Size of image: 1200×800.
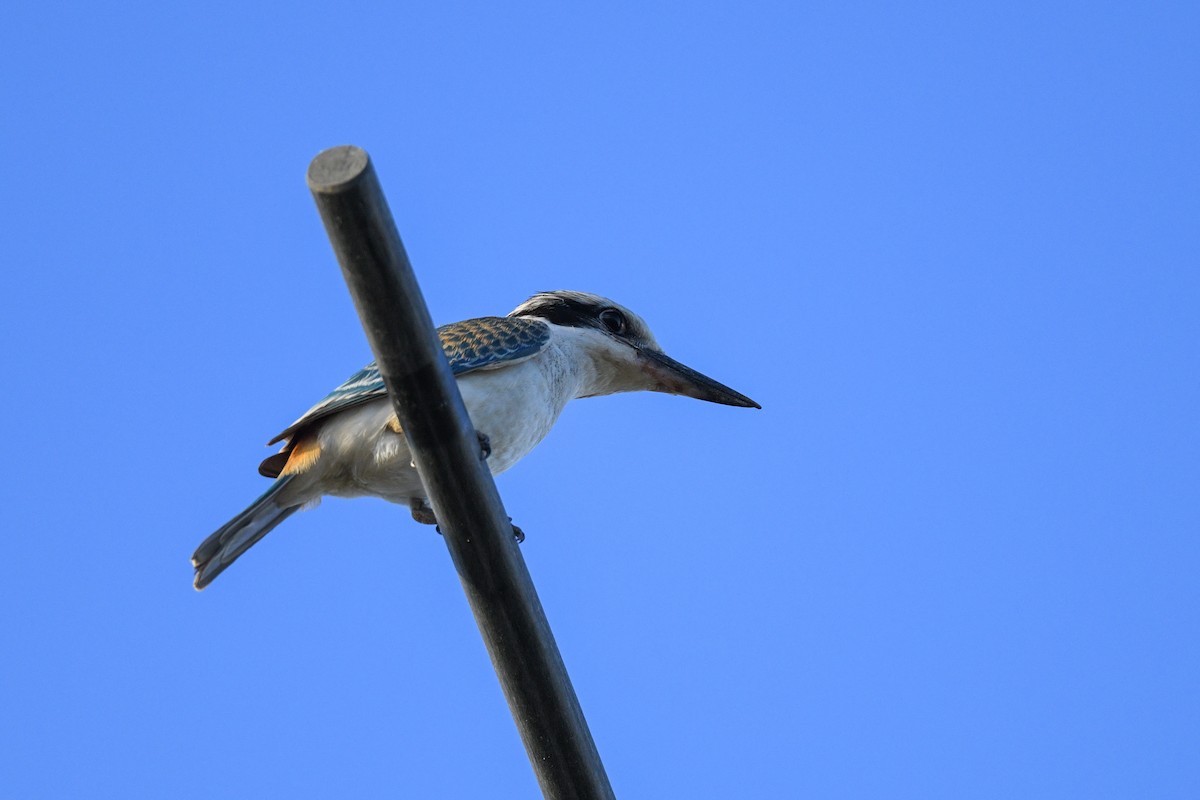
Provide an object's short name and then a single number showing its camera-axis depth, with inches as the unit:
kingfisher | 352.2
